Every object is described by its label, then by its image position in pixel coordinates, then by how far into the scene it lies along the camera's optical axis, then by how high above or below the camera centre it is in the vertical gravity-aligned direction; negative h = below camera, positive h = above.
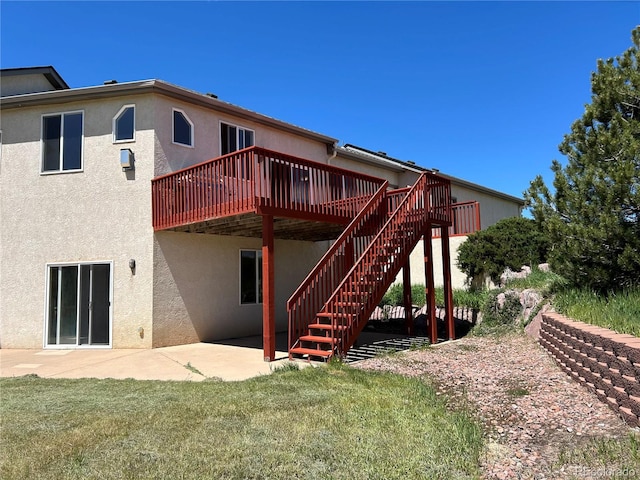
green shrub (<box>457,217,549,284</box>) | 12.26 +0.65
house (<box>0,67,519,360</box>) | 10.12 +1.37
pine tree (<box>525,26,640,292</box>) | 7.29 +1.39
